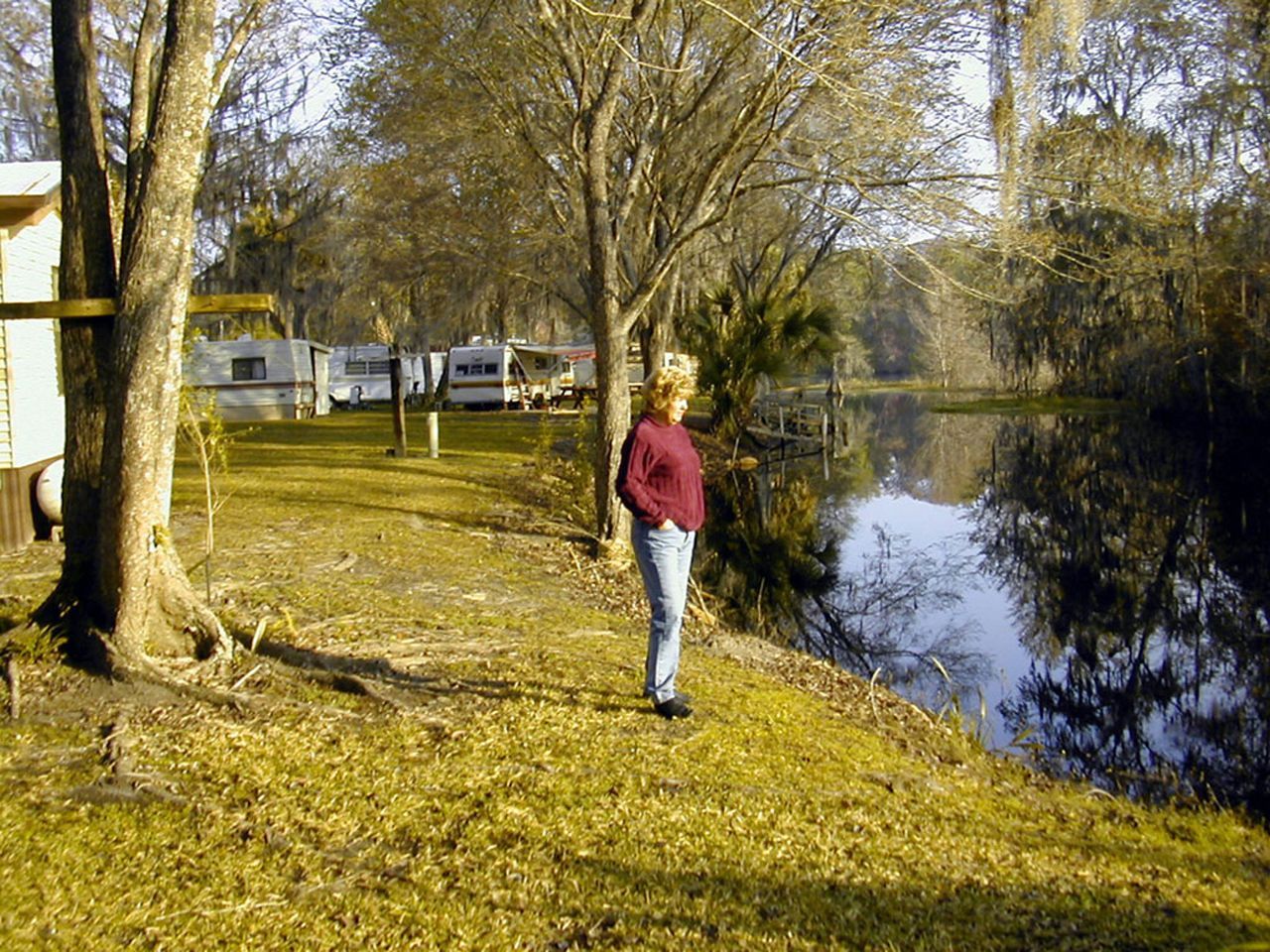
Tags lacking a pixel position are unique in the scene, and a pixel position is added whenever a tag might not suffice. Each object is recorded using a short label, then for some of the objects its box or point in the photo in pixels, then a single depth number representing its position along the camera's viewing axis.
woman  5.64
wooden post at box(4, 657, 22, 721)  5.25
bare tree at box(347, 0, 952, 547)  10.85
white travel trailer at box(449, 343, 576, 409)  39.66
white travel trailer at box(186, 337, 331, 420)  33.34
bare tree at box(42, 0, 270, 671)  5.70
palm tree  28.16
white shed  10.41
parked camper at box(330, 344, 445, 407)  45.16
